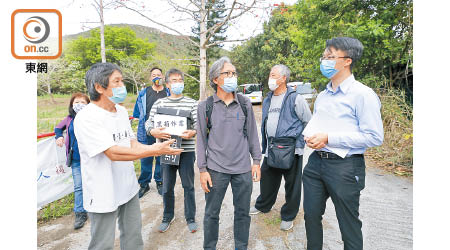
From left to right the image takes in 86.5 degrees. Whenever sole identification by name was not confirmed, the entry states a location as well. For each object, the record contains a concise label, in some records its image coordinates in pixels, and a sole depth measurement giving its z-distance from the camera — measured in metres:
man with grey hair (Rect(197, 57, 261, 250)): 2.26
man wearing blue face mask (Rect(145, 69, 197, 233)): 2.88
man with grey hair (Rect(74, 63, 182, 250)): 1.70
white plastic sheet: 3.47
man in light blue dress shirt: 1.81
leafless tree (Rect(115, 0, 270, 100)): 5.61
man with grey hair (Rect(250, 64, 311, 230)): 2.83
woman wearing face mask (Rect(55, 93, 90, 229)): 3.13
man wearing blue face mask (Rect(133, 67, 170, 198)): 3.93
